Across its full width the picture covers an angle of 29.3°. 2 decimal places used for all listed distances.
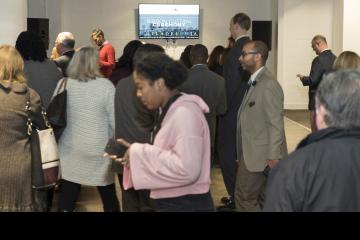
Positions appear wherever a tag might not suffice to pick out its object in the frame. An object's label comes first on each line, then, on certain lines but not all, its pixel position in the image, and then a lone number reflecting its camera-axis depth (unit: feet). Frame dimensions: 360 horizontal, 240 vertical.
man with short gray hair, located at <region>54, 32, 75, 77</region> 22.53
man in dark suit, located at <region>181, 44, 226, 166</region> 19.29
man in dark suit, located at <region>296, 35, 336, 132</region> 27.53
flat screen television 51.29
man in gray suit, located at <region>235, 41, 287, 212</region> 15.30
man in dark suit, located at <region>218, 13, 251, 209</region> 20.18
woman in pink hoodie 9.23
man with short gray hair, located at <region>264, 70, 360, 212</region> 6.84
